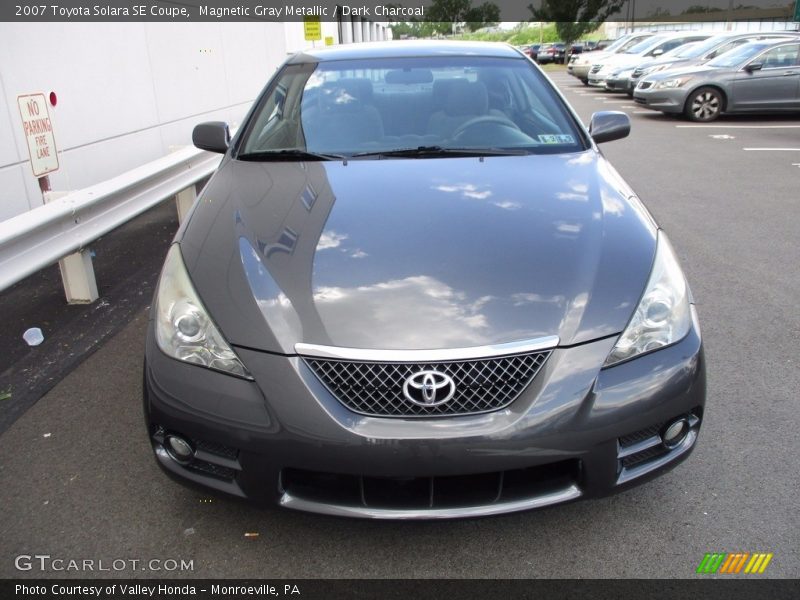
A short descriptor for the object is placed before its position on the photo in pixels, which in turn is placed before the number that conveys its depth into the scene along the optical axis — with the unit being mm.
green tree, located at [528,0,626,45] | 50344
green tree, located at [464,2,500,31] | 78250
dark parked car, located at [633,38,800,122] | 12844
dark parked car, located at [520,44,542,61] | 46194
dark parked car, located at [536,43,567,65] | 45841
